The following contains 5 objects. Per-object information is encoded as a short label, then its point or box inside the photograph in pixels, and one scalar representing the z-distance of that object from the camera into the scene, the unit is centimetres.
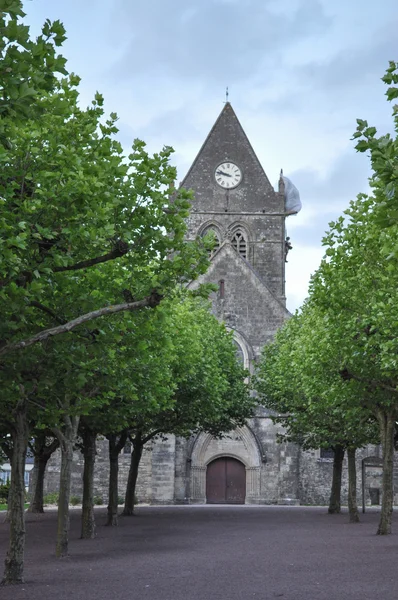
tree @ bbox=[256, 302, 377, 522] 2405
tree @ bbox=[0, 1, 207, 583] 1187
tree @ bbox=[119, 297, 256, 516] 2953
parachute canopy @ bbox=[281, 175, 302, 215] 6032
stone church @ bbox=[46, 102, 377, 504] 4819
